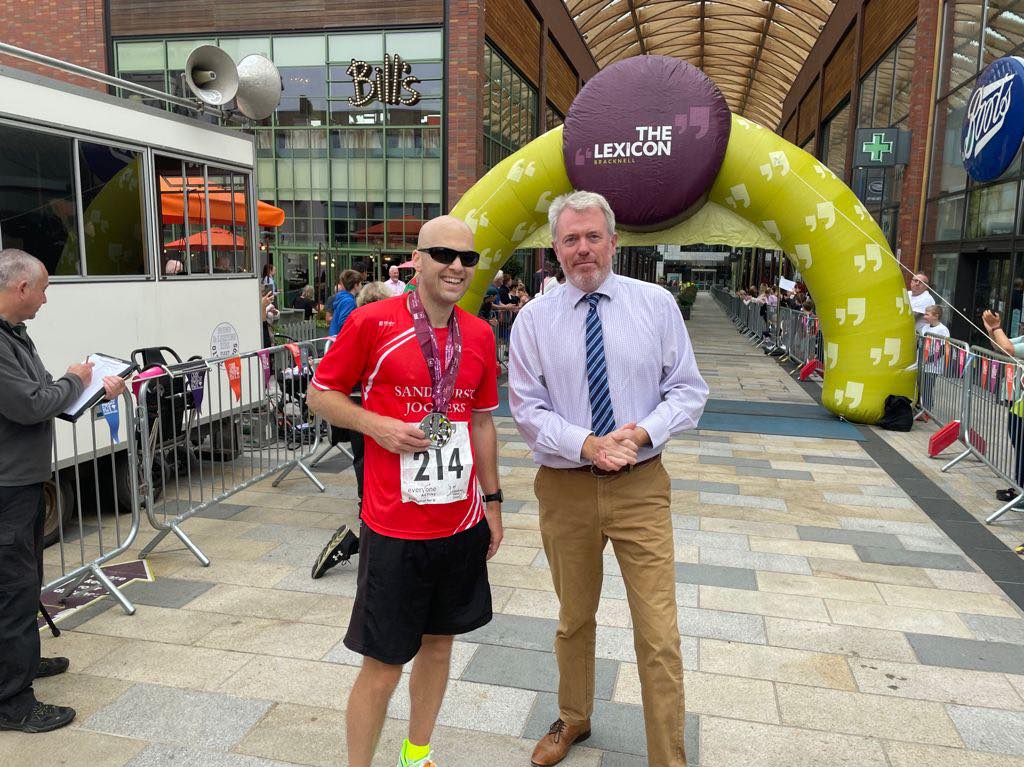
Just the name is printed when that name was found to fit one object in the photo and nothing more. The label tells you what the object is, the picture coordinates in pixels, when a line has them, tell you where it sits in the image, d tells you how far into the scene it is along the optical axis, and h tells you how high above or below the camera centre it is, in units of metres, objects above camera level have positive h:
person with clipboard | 3.08 -0.89
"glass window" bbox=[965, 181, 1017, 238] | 11.88 +1.24
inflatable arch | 8.91 +0.60
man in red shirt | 2.42 -0.57
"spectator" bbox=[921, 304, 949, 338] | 10.53 -0.55
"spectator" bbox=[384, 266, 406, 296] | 10.54 -0.09
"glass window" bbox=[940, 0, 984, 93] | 13.04 +4.36
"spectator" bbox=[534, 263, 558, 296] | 11.89 -0.07
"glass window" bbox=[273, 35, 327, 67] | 18.00 +5.31
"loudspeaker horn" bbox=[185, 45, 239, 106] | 6.90 +1.80
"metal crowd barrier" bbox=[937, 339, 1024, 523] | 6.25 -1.17
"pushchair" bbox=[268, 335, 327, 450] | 6.78 -1.19
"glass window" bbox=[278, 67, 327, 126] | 18.33 +4.34
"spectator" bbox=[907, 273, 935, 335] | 11.70 -0.24
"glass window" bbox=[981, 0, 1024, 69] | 11.45 +4.03
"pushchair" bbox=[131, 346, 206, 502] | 5.01 -1.00
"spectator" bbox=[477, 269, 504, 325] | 13.95 -0.46
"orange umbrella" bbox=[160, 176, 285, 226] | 6.50 +0.64
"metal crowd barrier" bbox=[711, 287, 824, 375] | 14.84 -1.18
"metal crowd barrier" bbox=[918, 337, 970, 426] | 8.12 -1.05
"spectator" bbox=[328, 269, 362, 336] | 7.36 -0.24
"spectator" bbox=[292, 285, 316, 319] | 15.52 -0.58
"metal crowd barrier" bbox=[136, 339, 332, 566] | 5.07 -1.29
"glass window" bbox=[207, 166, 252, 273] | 7.25 +0.50
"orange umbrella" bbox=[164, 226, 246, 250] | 6.77 +0.31
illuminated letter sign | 17.67 +4.54
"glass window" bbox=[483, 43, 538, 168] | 18.83 +4.55
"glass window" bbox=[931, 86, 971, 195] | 13.69 +2.62
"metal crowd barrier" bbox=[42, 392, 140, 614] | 4.41 -1.70
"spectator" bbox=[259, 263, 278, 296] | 14.38 -0.12
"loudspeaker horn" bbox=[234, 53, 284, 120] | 7.17 +1.78
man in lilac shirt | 2.62 -0.51
